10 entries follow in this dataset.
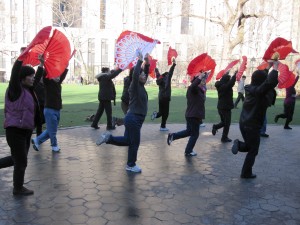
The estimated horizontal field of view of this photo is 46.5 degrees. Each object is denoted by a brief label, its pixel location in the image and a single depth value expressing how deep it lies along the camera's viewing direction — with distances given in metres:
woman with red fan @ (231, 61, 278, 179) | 5.40
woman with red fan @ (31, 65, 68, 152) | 6.97
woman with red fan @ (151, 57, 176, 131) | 9.78
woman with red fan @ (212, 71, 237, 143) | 8.16
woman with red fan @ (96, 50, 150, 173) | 5.58
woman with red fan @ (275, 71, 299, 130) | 10.50
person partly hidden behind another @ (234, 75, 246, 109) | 17.30
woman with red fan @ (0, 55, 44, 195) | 4.33
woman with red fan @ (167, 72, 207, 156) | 6.74
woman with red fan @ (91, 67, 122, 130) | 9.99
